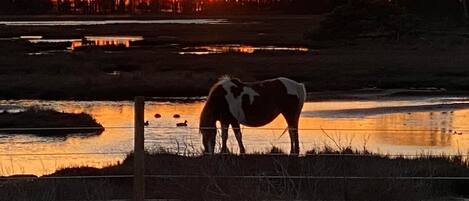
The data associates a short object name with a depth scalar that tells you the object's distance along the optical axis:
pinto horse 28.52
